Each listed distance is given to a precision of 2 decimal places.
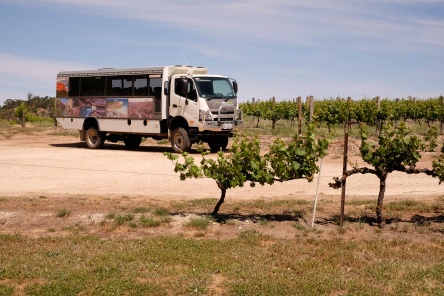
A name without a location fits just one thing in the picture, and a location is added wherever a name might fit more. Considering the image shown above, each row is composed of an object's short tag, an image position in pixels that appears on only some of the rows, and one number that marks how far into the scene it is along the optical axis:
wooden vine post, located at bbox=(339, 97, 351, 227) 9.80
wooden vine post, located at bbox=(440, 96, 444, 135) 33.56
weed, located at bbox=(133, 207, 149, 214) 10.94
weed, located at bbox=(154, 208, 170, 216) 10.62
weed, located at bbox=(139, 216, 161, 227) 9.92
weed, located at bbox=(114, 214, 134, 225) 10.03
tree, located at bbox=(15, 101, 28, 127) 42.18
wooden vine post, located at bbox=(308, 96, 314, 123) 30.81
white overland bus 22.70
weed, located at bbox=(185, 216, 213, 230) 9.72
